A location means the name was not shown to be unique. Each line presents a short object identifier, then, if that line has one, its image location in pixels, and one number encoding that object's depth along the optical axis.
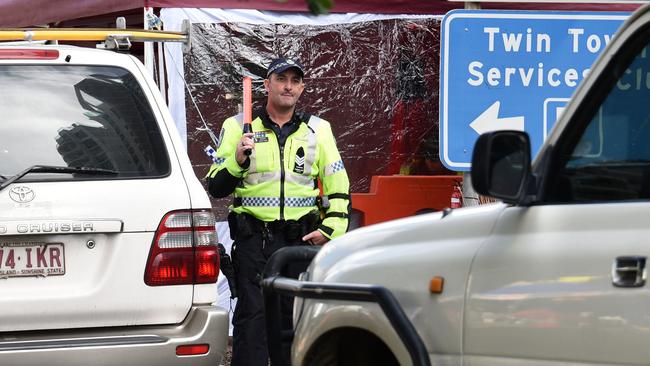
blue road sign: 17.00
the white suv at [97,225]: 11.57
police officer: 15.34
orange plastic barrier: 20.56
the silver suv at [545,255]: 7.44
